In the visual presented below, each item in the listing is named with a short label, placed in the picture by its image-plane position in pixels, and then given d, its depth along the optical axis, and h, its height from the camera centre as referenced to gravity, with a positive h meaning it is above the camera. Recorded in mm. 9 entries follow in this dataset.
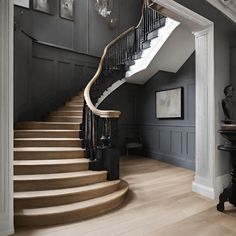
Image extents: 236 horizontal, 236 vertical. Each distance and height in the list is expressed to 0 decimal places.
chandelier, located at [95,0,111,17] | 5249 +2783
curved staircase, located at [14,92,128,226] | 2434 -866
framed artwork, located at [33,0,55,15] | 5617 +3040
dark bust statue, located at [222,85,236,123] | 3137 +210
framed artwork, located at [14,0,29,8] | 5317 +2921
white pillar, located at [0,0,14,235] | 1988 +40
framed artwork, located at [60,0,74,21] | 6082 +3160
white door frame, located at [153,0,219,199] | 3133 +191
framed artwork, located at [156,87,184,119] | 5320 +398
